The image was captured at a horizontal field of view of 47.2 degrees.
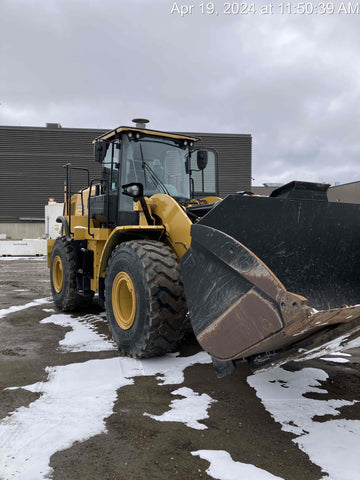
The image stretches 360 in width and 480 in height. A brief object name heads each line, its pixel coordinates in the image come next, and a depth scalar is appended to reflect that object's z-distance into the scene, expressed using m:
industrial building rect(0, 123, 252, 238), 28.38
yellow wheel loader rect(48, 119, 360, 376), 2.60
